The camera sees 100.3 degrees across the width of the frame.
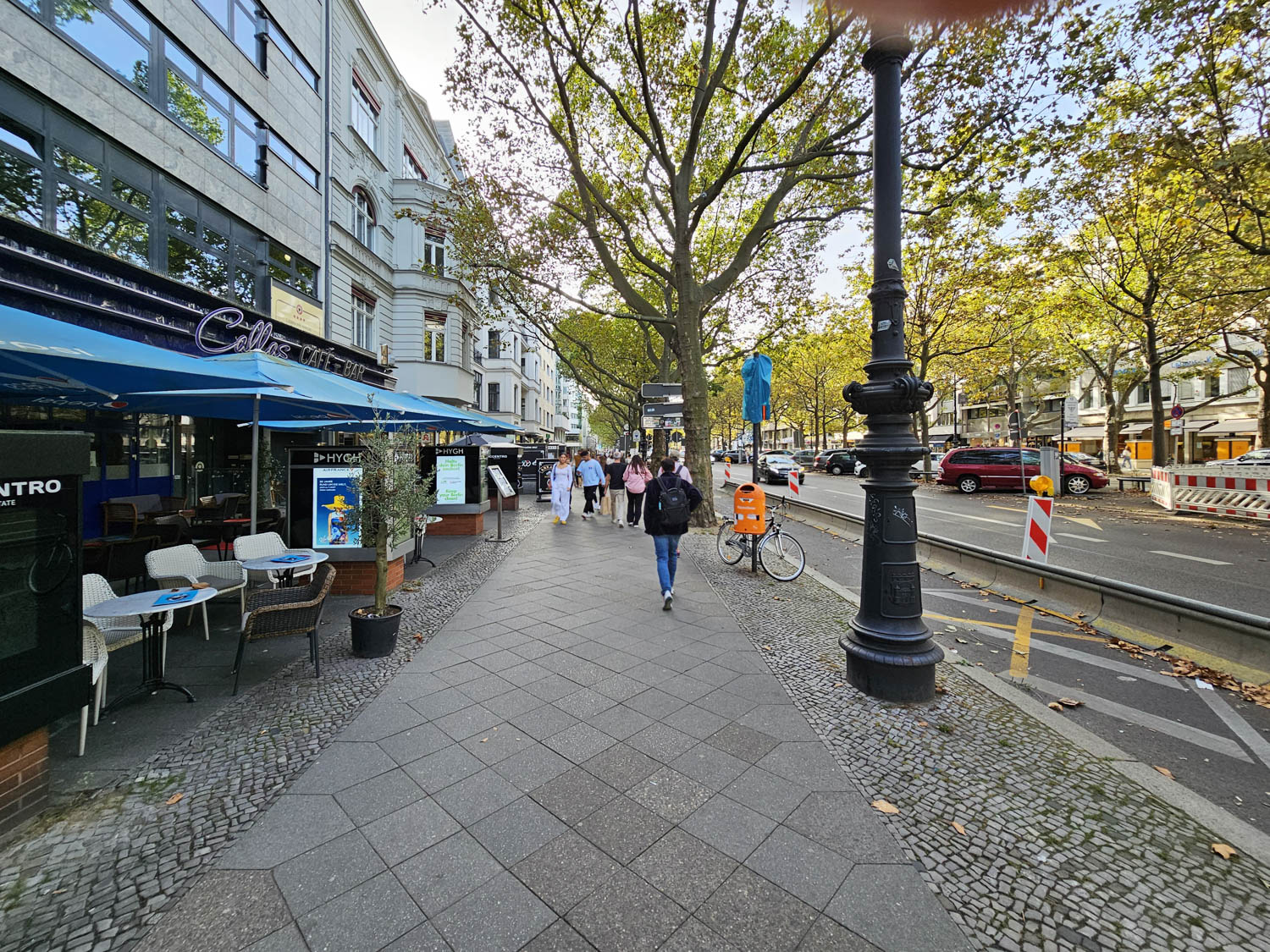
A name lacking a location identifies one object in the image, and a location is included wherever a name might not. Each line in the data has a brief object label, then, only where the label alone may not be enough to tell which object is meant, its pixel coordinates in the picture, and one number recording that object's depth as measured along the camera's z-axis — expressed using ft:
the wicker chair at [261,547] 17.84
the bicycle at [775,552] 24.85
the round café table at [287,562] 16.70
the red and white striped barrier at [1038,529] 20.99
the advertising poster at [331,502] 21.58
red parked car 63.72
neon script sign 33.45
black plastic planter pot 15.24
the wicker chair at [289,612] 13.32
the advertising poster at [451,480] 37.01
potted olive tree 15.30
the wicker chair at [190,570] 15.88
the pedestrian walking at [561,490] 46.19
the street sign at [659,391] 41.86
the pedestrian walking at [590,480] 52.42
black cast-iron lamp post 12.86
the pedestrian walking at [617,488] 45.42
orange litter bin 25.35
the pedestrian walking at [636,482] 40.78
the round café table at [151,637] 12.13
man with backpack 20.18
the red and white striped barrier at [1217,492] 41.06
